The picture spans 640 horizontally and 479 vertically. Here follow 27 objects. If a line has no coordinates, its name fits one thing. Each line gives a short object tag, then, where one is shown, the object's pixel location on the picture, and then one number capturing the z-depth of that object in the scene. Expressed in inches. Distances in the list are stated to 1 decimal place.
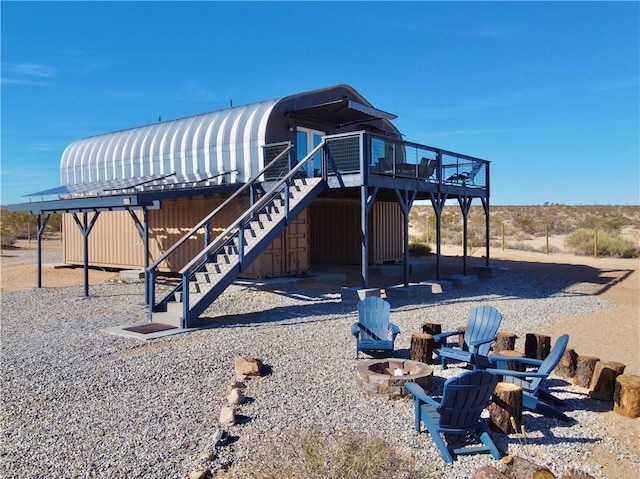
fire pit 240.8
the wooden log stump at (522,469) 156.7
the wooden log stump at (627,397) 224.2
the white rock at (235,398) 231.5
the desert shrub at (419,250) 1014.0
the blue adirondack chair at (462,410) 184.9
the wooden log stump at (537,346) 299.6
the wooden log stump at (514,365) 261.4
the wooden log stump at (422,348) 293.7
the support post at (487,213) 736.1
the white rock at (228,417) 209.6
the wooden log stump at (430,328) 332.5
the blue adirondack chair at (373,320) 318.0
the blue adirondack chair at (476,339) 276.2
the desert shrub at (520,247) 1259.8
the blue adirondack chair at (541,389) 219.0
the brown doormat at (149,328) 379.9
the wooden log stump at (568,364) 280.8
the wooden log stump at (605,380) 244.1
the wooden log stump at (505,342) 299.6
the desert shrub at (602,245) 1055.0
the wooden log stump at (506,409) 205.2
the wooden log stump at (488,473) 156.6
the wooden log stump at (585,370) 262.8
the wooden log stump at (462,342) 307.7
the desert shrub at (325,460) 162.6
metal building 484.1
